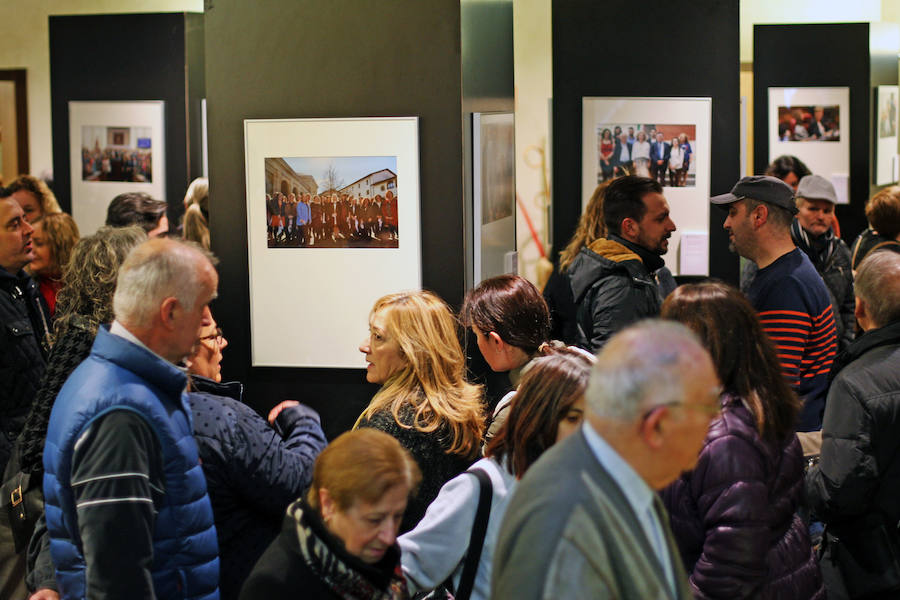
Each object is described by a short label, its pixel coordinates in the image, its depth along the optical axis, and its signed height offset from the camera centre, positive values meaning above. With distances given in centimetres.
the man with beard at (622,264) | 454 -12
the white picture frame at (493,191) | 432 +21
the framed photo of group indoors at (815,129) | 871 +88
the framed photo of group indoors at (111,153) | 716 +60
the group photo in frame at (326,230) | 414 +4
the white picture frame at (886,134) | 951 +93
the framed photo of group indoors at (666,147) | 659 +56
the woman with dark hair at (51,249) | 509 -3
